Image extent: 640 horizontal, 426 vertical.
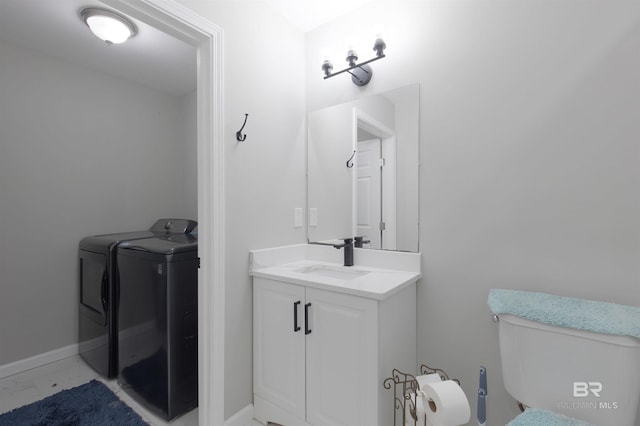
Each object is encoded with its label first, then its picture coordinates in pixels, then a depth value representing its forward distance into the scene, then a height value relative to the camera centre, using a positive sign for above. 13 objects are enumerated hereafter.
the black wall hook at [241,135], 1.55 +0.41
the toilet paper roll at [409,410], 1.11 -0.84
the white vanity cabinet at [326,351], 1.21 -0.69
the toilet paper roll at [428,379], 1.23 -0.75
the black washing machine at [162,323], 1.60 -0.68
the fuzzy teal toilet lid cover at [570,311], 0.95 -0.38
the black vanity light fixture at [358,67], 1.52 +0.85
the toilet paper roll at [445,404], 0.98 -0.70
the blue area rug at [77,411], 1.61 -1.21
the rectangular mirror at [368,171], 1.59 +0.24
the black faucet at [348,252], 1.75 -0.27
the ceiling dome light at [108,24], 1.71 +1.15
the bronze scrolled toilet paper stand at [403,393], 1.19 -0.83
